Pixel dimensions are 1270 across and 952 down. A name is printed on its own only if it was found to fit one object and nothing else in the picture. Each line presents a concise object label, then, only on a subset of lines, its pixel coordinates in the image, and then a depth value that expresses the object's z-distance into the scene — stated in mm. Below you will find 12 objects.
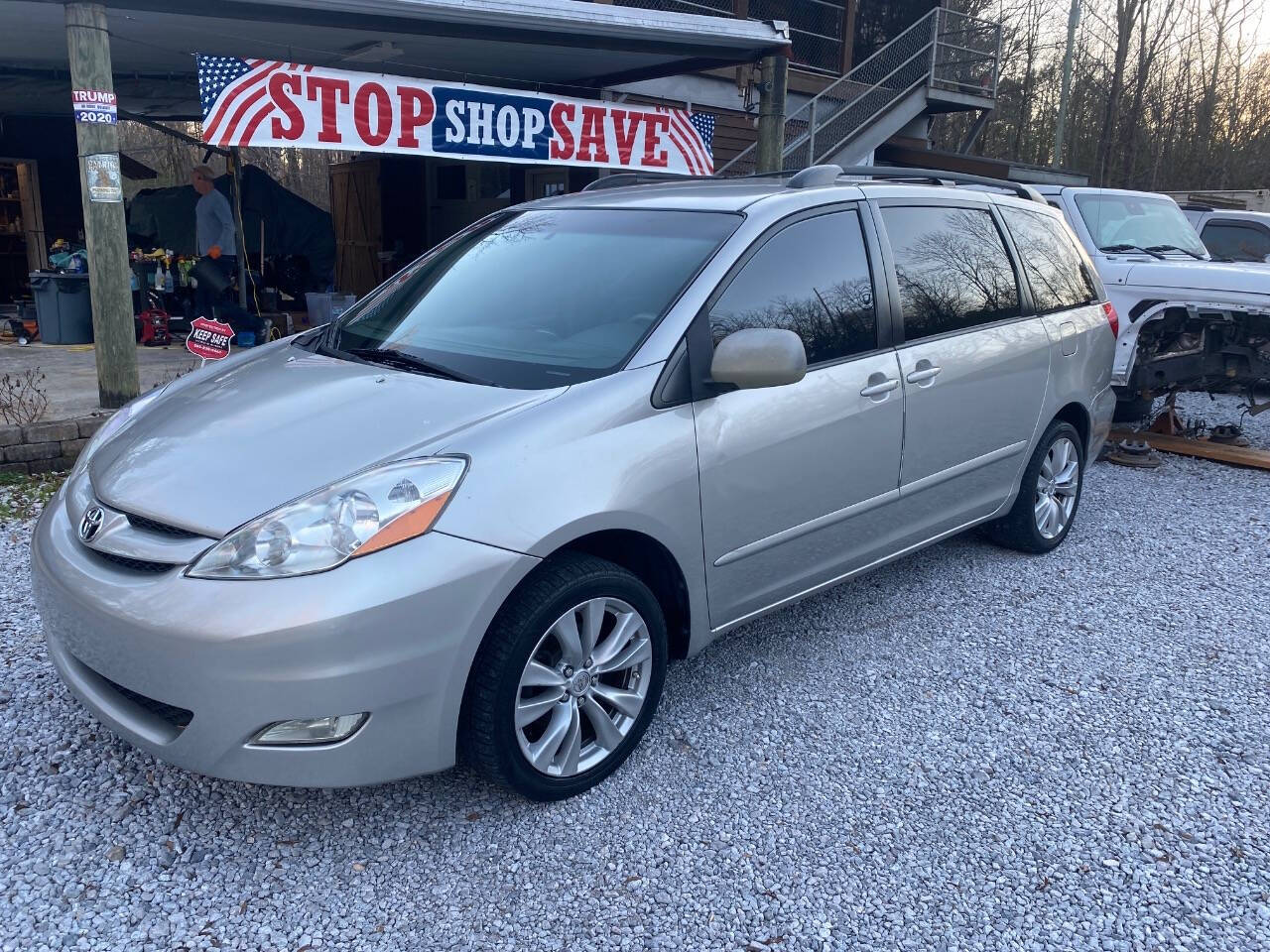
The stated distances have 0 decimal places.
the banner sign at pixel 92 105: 5953
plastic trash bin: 9781
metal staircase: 13953
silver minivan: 2414
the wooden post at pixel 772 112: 9352
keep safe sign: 5895
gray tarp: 14492
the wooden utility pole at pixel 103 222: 5969
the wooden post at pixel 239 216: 10812
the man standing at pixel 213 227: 10070
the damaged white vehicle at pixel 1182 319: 6613
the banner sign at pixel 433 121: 7238
